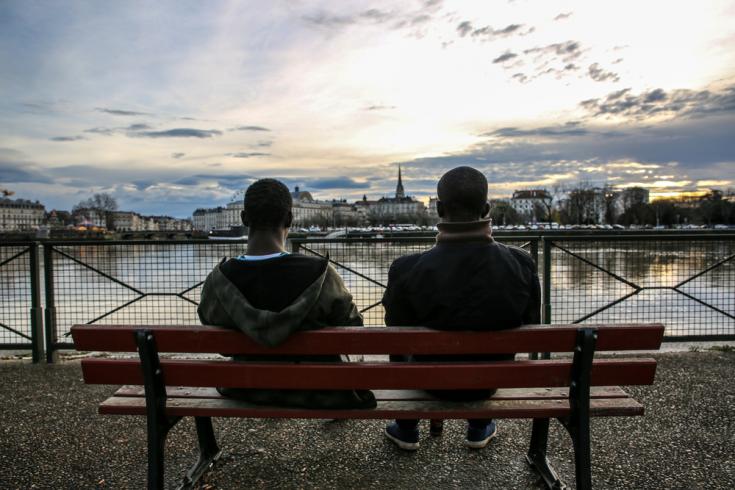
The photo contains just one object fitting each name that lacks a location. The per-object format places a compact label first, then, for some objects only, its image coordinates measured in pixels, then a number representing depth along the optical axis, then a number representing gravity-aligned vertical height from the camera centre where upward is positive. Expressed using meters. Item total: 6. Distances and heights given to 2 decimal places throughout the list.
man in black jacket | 2.49 -0.30
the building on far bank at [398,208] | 173.45 +5.93
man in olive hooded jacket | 2.38 -0.35
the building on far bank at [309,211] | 158.88 +4.97
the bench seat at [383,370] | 2.40 -0.72
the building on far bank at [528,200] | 164.73 +7.88
